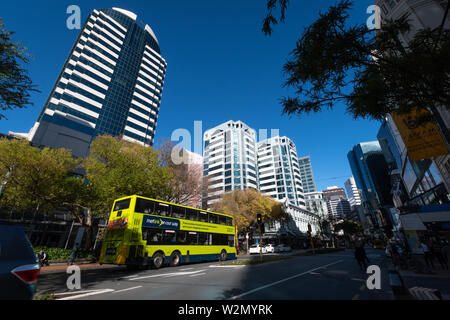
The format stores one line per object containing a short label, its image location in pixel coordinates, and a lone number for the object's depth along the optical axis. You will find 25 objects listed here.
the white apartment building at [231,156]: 67.12
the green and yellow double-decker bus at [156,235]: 11.25
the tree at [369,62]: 3.97
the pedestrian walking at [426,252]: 10.65
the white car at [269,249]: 33.41
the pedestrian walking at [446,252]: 9.93
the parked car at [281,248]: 35.74
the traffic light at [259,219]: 13.96
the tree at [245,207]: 35.32
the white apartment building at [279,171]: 76.00
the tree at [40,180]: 14.40
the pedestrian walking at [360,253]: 10.13
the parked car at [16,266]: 2.38
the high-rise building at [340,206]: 184.09
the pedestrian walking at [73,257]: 15.50
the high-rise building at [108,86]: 48.31
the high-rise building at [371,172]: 87.65
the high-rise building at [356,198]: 188.70
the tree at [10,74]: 6.91
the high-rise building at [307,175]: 130.77
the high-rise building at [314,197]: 99.72
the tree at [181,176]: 23.71
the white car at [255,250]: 30.59
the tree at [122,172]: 16.36
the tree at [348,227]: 73.29
